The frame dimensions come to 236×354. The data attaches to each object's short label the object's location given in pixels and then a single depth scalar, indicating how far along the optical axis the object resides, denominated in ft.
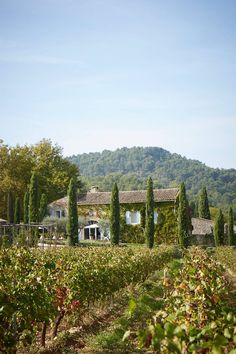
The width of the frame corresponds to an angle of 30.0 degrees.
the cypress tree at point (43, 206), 149.98
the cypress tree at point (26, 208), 148.15
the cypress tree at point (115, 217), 122.21
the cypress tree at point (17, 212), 155.74
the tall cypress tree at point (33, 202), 139.23
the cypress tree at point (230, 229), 134.92
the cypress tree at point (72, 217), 121.80
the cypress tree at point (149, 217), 120.15
